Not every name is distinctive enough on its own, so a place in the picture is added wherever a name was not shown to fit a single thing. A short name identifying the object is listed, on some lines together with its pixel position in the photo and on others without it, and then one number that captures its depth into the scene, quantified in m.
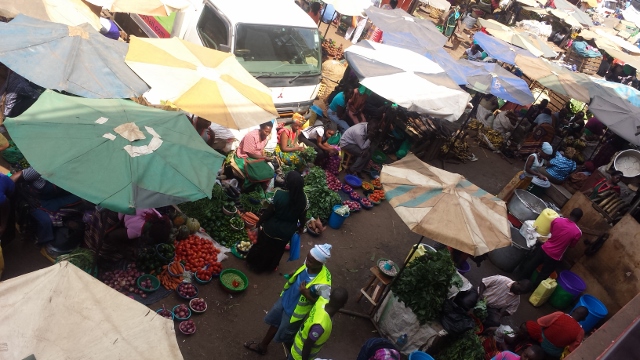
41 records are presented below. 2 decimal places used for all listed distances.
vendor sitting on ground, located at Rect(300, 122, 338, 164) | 8.82
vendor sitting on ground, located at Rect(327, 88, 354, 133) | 10.12
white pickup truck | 8.08
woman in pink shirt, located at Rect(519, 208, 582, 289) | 7.48
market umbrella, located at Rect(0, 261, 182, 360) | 2.43
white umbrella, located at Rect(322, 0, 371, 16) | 12.57
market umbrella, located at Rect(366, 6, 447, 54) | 11.48
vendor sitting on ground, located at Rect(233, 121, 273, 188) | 7.21
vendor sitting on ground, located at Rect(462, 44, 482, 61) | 16.56
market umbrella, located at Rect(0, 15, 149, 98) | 5.02
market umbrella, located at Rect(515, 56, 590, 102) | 11.79
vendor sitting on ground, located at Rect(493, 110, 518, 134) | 13.69
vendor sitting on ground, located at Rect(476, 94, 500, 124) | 14.24
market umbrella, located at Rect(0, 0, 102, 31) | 6.03
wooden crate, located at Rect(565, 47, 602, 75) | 21.12
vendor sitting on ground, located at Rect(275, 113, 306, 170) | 7.94
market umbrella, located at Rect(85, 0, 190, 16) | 7.07
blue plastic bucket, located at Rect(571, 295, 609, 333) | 7.31
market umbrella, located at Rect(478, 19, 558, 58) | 15.04
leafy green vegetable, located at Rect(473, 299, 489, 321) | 6.34
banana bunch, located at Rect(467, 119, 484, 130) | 13.84
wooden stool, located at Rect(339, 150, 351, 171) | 9.34
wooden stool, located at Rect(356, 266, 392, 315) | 6.14
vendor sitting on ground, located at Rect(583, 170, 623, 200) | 9.41
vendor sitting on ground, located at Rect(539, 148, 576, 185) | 10.95
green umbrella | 3.84
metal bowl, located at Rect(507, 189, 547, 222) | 8.45
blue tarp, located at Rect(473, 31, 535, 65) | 13.04
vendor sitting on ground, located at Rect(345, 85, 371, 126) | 10.09
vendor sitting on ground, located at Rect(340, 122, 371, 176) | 8.98
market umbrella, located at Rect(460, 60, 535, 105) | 10.77
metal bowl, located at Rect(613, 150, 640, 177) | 9.61
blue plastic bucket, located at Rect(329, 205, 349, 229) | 7.66
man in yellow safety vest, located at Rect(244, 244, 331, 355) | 4.33
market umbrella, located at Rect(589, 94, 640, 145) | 8.97
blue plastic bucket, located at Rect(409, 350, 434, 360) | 5.34
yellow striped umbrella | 5.52
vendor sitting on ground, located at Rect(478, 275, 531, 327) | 6.43
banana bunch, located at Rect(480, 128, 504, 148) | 13.57
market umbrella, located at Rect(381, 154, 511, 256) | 4.95
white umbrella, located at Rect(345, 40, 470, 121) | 7.96
